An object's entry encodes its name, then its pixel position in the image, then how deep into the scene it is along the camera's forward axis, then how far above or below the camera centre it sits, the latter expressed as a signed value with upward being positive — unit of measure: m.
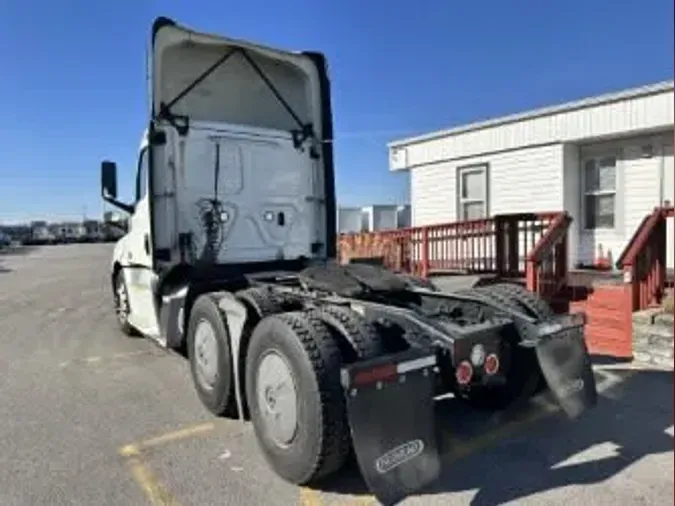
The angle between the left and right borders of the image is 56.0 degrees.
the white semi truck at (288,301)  3.93 -0.60
